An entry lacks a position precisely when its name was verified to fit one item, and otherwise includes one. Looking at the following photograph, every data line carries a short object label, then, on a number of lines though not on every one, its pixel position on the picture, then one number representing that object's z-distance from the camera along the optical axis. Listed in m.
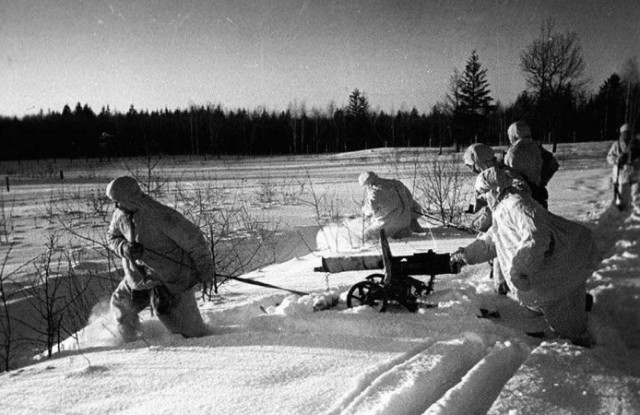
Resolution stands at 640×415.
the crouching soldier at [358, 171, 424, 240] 8.61
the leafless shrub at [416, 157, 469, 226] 10.52
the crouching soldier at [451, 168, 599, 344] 3.19
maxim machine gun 4.30
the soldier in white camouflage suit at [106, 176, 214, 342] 4.23
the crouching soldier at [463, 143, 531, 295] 5.42
